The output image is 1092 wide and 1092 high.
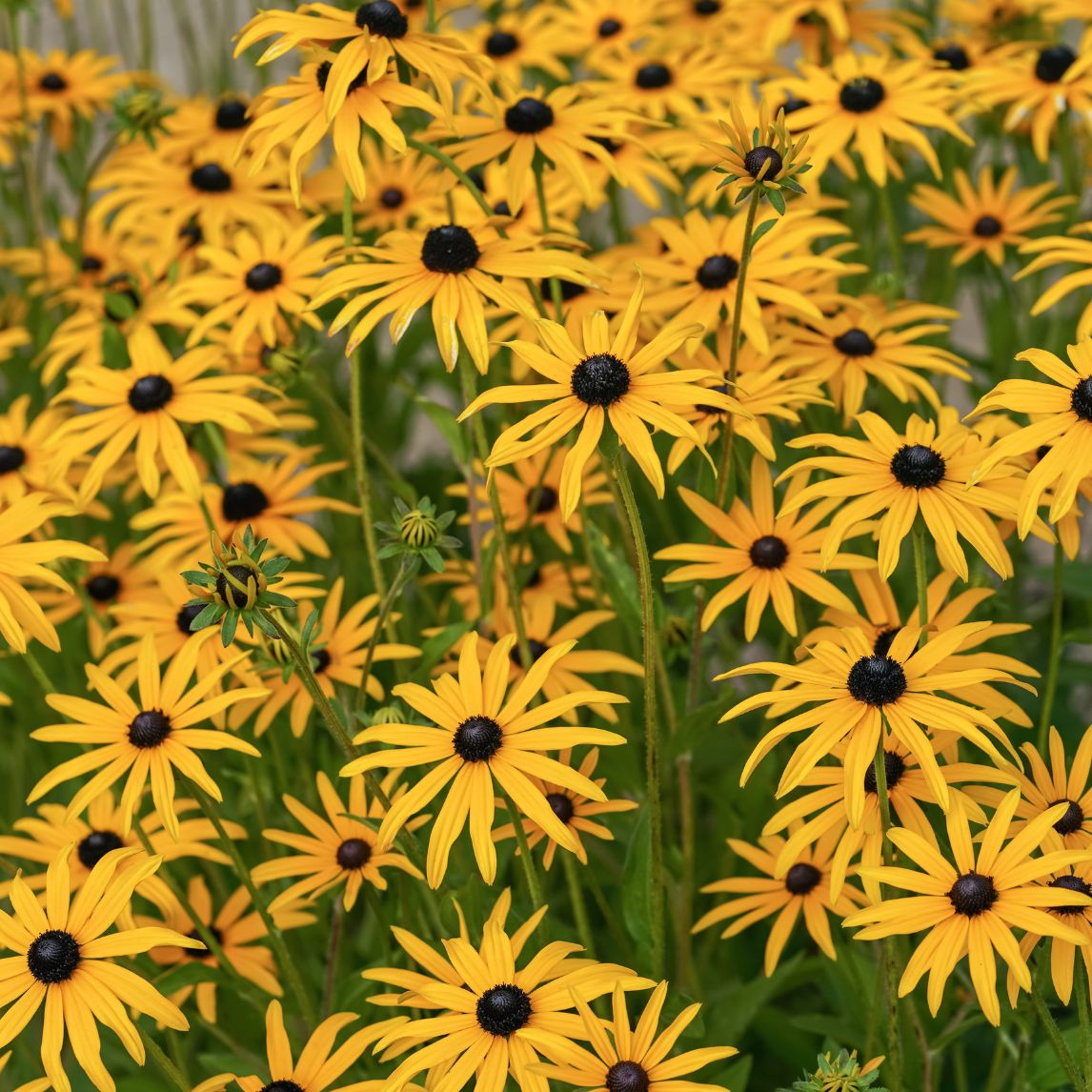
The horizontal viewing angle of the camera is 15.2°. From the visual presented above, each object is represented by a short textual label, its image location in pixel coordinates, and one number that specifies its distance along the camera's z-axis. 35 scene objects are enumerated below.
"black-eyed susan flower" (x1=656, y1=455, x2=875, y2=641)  1.22
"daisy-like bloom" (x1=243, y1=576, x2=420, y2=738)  1.26
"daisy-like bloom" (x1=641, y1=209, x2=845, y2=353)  1.28
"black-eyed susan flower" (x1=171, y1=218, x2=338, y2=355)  1.35
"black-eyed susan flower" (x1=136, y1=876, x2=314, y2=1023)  1.24
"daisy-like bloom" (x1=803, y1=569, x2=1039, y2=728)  1.15
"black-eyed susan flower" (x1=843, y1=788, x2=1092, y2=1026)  1.08
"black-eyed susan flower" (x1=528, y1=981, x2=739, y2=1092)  1.09
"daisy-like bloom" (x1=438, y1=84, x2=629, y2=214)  1.31
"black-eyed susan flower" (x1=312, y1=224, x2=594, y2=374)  1.21
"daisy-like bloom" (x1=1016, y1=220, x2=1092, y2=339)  1.25
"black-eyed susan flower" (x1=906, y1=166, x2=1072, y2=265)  1.45
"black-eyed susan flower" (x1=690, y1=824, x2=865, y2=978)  1.21
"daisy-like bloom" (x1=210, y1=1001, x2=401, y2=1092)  1.14
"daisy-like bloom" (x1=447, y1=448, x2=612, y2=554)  1.34
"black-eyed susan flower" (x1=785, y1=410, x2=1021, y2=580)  1.15
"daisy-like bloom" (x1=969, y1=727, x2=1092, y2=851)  1.13
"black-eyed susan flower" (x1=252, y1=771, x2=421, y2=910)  1.21
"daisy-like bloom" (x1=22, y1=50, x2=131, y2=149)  1.75
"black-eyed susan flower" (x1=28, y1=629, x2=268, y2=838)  1.17
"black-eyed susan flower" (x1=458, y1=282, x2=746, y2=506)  1.13
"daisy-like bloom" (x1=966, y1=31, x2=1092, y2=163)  1.43
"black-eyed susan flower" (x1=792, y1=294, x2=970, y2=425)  1.29
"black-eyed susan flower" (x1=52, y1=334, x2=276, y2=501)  1.29
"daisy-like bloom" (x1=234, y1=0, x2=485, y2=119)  1.21
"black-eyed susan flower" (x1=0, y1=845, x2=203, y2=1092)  1.10
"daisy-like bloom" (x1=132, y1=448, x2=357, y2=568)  1.34
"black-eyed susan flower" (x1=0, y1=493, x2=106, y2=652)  1.18
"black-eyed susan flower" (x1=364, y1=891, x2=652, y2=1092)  1.09
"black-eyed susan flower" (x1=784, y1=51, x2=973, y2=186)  1.38
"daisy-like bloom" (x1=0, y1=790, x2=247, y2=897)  1.24
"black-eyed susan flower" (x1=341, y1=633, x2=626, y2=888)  1.12
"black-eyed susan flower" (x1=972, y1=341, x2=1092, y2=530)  1.12
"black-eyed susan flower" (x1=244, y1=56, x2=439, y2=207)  1.22
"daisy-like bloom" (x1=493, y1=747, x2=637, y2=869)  1.18
